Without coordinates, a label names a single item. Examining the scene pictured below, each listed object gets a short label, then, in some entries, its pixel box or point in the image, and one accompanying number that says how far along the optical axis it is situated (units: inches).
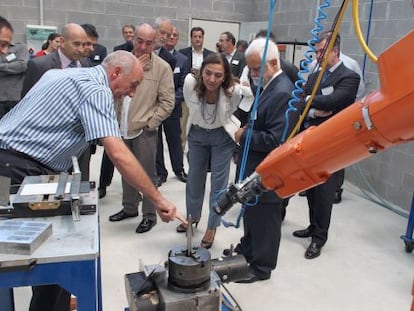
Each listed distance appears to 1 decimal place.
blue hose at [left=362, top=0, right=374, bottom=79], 154.1
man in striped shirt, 61.9
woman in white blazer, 100.7
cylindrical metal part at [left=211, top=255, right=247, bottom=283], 42.3
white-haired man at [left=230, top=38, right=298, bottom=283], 82.4
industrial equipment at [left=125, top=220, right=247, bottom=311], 36.5
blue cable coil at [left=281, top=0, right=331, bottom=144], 65.2
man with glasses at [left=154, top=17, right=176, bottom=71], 149.9
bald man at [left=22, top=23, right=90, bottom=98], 105.0
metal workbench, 45.2
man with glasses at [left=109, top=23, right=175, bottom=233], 114.2
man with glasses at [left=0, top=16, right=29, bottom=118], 140.2
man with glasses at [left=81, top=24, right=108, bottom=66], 162.7
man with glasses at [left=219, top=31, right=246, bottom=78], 187.5
